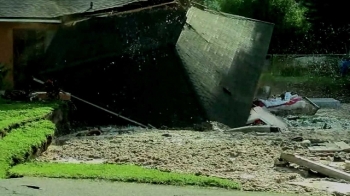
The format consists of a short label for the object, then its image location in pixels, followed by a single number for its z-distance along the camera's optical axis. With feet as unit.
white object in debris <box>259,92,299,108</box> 74.54
